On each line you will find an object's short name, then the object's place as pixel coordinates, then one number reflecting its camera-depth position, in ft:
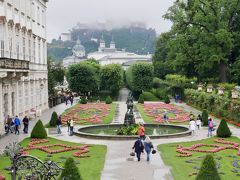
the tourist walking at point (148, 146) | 76.18
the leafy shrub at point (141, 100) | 221.05
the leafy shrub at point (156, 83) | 297.82
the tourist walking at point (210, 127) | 106.32
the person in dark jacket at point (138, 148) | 76.48
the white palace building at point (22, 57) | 117.91
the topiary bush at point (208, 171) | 51.24
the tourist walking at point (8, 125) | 117.19
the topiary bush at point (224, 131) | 104.63
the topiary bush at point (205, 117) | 130.69
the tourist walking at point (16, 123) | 115.75
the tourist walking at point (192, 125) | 108.34
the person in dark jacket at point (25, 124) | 116.15
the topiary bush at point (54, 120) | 129.06
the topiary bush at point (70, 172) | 48.34
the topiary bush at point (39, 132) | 104.63
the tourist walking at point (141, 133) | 83.76
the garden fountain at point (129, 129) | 102.82
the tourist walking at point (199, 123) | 121.53
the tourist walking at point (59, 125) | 115.94
